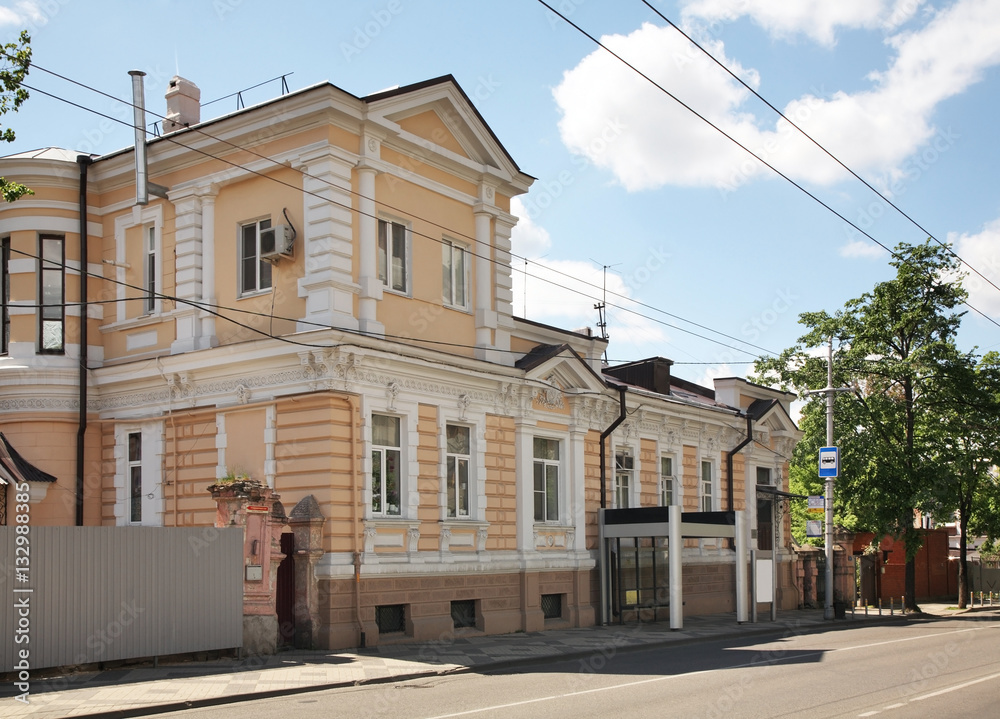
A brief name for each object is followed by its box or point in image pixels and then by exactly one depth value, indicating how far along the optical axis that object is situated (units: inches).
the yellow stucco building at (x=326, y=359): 770.8
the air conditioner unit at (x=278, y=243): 781.3
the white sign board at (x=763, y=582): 1054.3
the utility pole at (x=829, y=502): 1167.6
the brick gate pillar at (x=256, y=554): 690.8
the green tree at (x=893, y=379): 1285.7
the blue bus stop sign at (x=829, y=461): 1190.9
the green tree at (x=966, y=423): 1295.5
